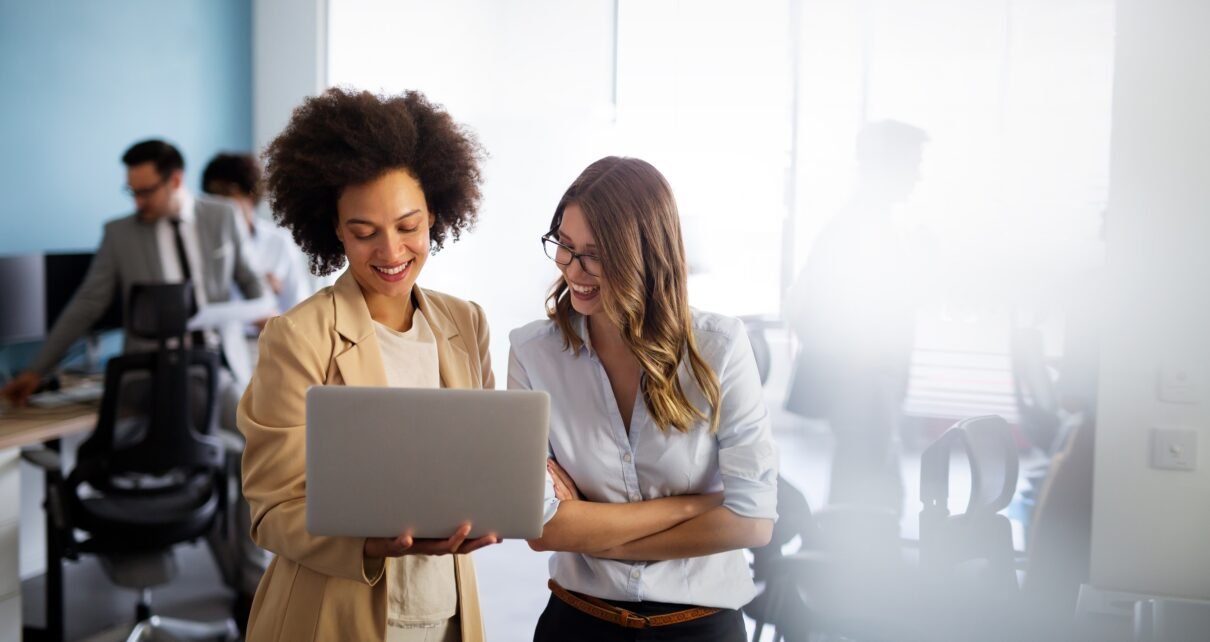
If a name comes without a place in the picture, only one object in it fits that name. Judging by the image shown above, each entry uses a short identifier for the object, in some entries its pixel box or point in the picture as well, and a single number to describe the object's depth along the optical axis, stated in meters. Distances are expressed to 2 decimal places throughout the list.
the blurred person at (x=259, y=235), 4.39
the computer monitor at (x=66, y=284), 3.88
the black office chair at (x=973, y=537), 2.52
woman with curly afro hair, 1.48
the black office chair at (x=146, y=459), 3.13
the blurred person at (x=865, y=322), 2.55
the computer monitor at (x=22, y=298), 3.67
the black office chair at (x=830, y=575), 2.62
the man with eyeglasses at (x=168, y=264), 3.48
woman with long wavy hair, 1.58
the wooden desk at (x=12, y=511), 3.00
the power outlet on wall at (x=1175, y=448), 2.35
